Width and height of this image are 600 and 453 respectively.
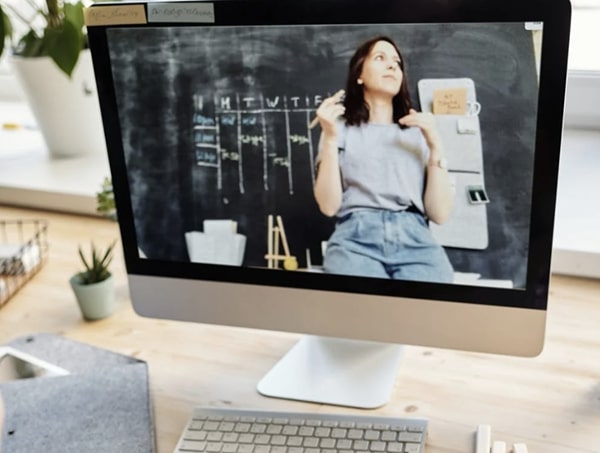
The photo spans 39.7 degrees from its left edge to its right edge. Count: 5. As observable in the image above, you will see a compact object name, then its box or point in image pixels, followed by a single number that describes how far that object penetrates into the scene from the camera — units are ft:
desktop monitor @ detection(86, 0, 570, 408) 2.80
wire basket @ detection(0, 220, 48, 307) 4.45
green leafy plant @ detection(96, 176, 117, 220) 4.12
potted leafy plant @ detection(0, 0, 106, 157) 4.81
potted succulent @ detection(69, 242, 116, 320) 4.00
